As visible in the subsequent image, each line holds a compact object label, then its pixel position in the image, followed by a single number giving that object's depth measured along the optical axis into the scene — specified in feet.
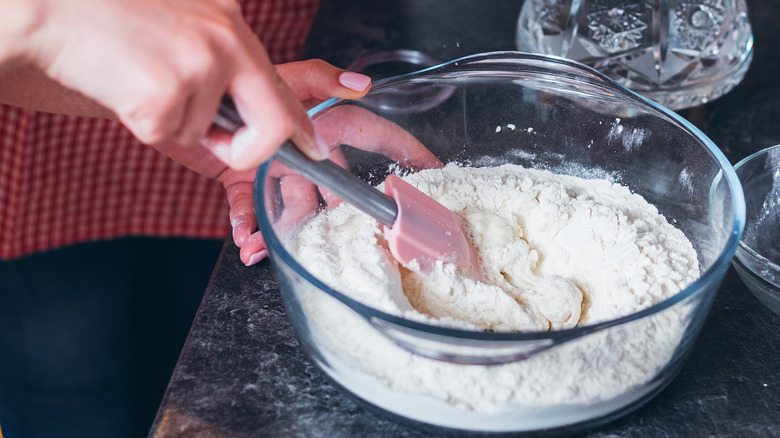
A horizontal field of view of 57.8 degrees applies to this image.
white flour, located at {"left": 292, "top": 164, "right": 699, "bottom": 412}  1.87
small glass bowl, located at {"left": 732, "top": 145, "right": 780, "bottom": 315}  2.78
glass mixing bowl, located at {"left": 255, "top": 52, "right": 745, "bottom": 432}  1.84
